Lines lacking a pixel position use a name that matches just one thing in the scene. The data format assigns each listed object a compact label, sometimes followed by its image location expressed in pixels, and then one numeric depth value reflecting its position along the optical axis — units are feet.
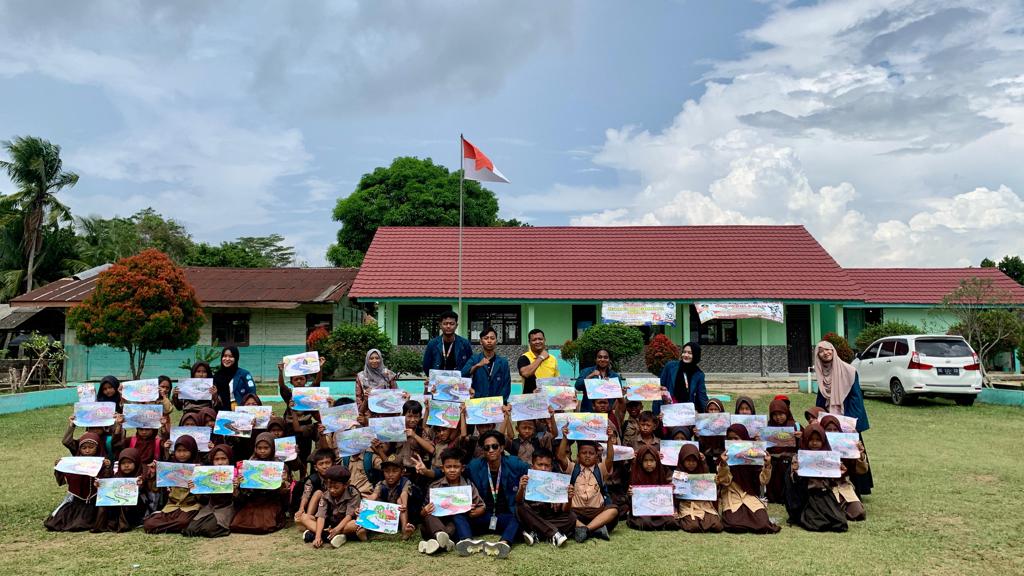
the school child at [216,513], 18.04
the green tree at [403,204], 94.38
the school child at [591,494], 17.78
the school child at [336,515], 17.35
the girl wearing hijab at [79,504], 18.48
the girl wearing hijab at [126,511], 18.43
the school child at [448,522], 16.71
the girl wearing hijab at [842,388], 21.58
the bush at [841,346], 54.60
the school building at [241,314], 63.57
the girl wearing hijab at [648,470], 19.22
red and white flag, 41.42
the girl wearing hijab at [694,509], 18.35
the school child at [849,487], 19.11
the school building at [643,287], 64.28
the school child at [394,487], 18.11
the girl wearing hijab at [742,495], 18.29
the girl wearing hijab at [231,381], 22.63
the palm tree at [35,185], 82.53
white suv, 41.86
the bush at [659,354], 55.83
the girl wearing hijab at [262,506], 18.31
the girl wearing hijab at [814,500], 18.37
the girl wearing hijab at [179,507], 18.31
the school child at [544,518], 17.37
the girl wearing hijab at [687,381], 22.77
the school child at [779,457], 20.30
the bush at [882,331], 59.62
